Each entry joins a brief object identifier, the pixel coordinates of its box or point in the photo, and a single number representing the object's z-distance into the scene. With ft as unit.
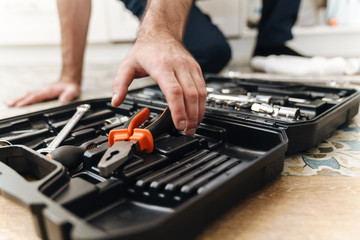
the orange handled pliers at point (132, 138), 1.15
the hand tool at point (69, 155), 1.32
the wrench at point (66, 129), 1.47
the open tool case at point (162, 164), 0.88
